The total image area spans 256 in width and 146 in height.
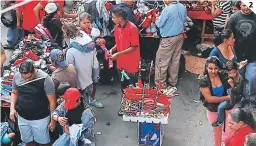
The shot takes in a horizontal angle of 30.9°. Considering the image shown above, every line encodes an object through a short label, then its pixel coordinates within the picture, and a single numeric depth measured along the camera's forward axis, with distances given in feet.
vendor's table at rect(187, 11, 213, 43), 26.84
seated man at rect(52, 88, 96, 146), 17.28
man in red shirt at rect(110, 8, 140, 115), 21.06
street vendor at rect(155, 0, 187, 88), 22.88
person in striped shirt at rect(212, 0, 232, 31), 25.04
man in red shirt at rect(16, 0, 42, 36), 26.18
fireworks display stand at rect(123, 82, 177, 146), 19.12
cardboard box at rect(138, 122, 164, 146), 19.89
